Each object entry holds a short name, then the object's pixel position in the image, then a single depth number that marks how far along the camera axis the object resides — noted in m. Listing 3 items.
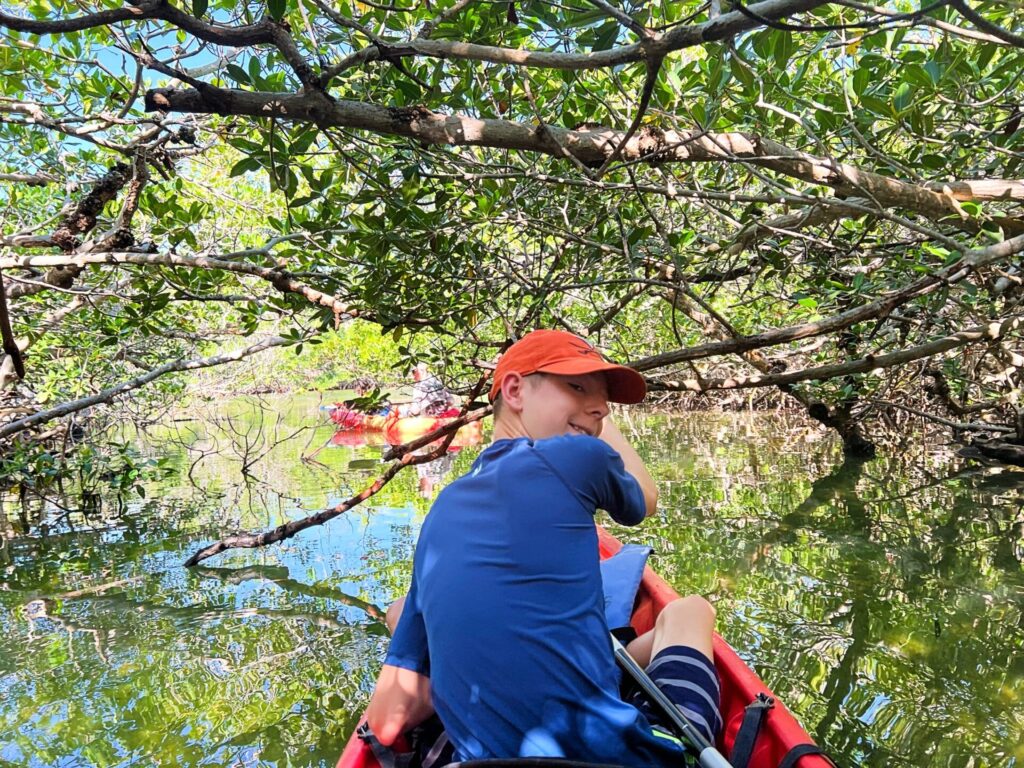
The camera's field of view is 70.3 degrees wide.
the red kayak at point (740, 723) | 1.76
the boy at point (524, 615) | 1.38
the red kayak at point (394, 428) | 11.44
